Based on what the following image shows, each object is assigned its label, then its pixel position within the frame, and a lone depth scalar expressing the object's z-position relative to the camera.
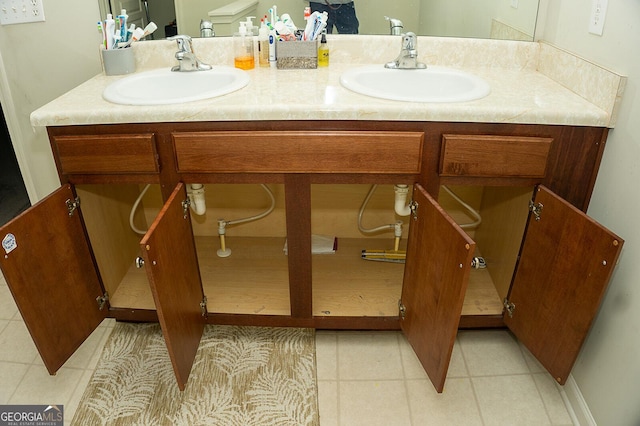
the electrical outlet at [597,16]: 1.22
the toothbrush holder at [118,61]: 1.53
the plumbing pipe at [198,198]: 1.50
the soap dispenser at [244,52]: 1.56
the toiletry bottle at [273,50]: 1.54
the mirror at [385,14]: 1.58
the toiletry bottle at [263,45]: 1.55
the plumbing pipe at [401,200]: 1.46
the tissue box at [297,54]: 1.52
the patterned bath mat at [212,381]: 1.33
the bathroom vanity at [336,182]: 1.17
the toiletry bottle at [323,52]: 1.56
